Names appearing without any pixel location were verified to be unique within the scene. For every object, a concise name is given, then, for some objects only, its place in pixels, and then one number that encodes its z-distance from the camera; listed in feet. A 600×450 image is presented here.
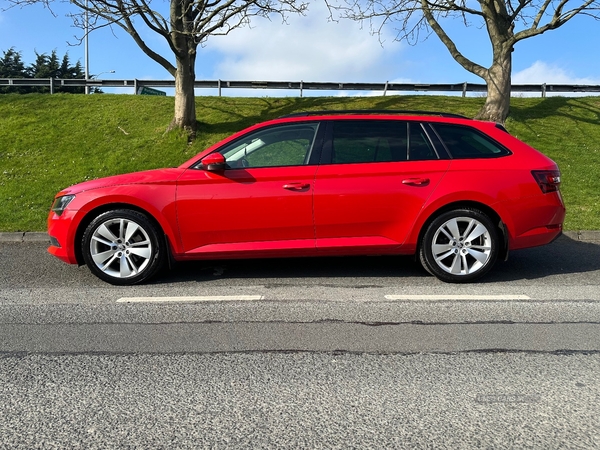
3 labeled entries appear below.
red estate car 17.51
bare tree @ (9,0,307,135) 39.81
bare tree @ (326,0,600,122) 45.01
